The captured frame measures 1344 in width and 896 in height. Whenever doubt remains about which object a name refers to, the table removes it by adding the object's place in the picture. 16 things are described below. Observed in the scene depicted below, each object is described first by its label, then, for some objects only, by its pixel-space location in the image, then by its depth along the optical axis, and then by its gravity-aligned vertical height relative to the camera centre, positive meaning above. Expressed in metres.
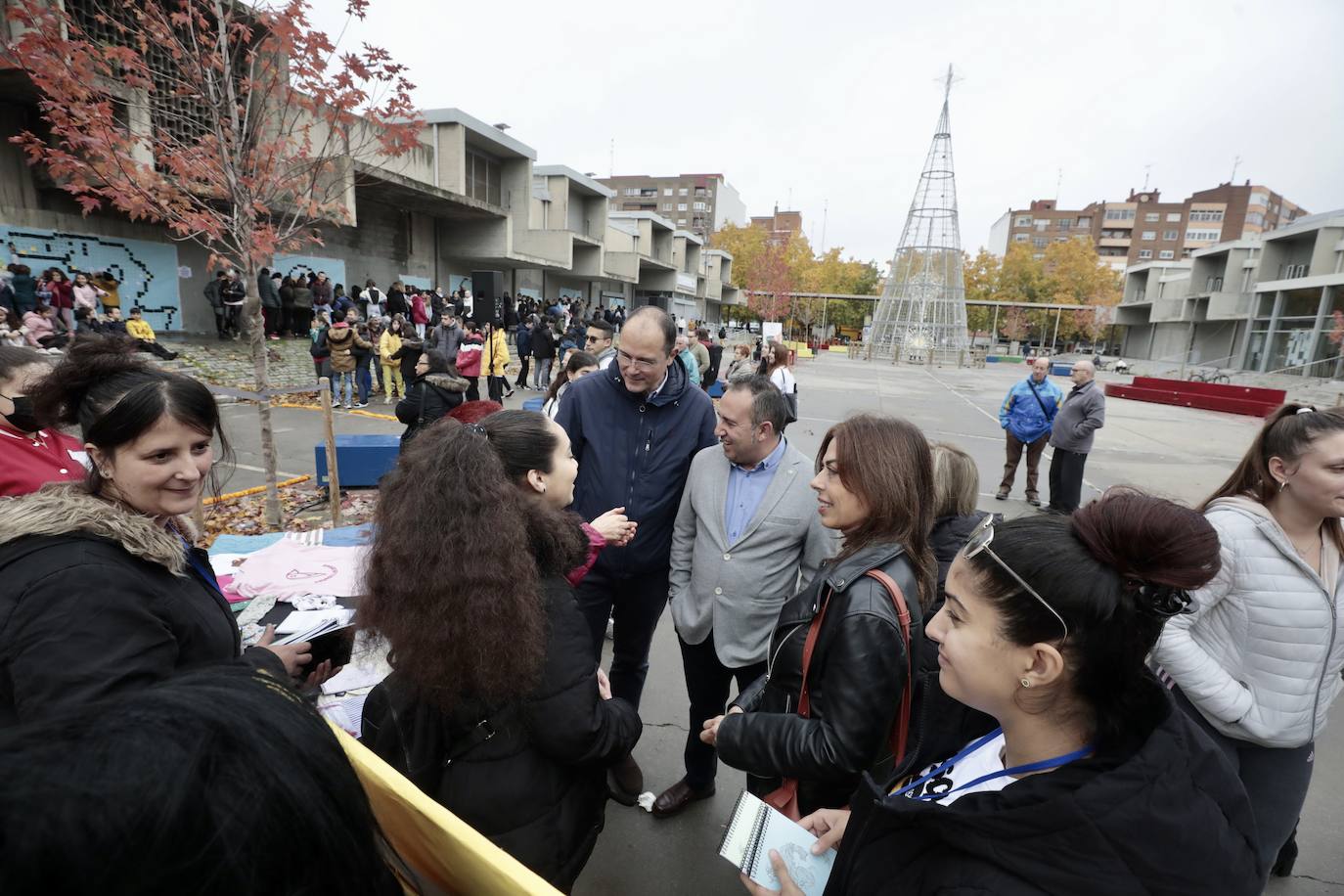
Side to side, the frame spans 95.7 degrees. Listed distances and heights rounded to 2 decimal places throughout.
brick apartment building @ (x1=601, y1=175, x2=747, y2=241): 91.25 +21.06
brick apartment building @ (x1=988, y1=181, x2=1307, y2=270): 71.44 +18.18
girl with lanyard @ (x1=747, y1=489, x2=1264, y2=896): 0.94 -0.66
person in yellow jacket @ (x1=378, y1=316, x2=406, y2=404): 12.08 -0.60
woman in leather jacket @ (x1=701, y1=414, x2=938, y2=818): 1.57 -0.78
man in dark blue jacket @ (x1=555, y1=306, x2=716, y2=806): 2.90 -0.60
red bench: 20.23 -0.85
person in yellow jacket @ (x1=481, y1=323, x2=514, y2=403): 10.88 -0.65
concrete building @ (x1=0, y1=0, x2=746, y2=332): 13.16 +3.14
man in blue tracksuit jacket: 7.64 -0.66
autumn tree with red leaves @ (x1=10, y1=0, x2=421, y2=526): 4.25 +1.53
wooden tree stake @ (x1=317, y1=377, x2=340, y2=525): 5.59 -1.27
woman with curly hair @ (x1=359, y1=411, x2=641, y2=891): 1.37 -0.76
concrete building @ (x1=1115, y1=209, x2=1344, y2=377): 32.28 +4.62
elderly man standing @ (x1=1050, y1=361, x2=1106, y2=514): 6.88 -0.78
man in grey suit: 2.50 -0.84
